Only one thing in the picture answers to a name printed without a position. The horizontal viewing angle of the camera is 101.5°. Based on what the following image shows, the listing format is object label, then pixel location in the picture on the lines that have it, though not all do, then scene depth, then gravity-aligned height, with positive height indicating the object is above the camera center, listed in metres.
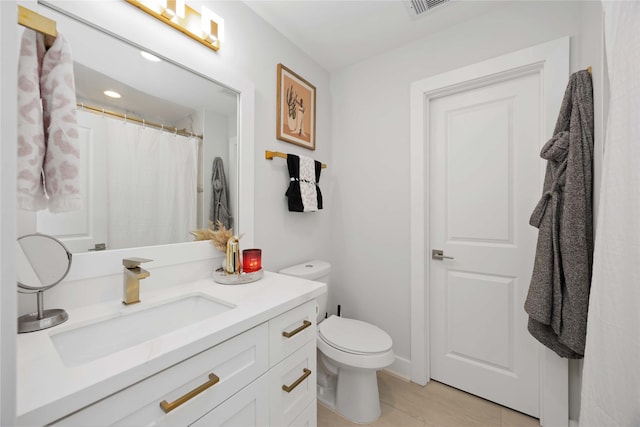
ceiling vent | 1.50 +1.22
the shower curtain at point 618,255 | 0.59 -0.11
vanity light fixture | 1.10 +0.88
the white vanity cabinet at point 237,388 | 0.59 -0.49
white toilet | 1.43 -0.82
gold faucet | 0.94 -0.23
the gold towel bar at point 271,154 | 1.65 +0.38
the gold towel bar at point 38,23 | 0.51 +0.39
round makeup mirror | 0.74 -0.17
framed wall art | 1.74 +0.74
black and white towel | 1.76 +0.19
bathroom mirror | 0.94 +0.30
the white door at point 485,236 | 1.54 -0.15
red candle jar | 1.29 -0.23
